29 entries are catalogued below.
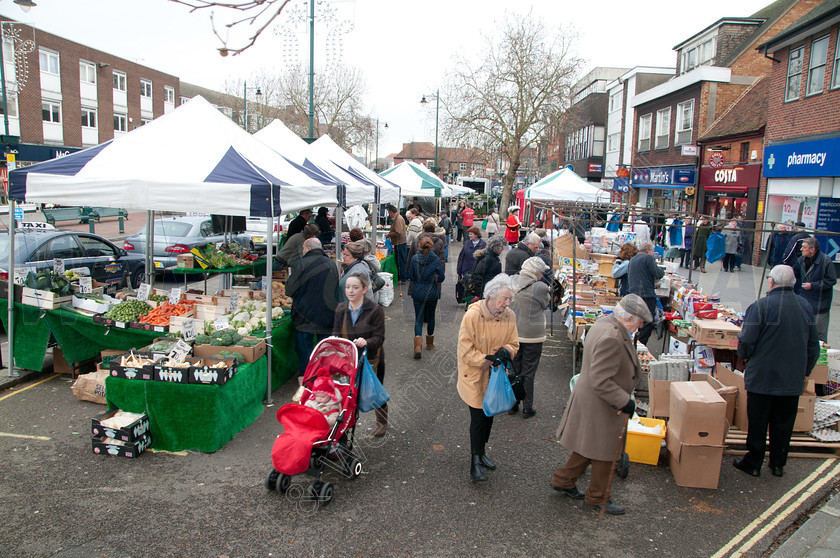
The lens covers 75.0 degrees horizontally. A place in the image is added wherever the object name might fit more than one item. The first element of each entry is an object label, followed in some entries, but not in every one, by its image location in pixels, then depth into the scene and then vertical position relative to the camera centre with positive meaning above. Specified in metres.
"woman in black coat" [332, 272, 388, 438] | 5.21 -1.03
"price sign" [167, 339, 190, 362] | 5.45 -1.48
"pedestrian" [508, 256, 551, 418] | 6.05 -1.10
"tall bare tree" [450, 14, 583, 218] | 37.66 +8.27
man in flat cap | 4.04 -1.25
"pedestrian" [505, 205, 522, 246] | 14.84 -0.27
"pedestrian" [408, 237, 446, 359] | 8.02 -1.01
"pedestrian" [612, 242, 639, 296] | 8.41 -0.68
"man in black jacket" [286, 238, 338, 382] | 6.49 -1.01
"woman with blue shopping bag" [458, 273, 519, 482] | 4.52 -1.03
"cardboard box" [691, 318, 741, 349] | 6.25 -1.25
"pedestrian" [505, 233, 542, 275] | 8.62 -0.58
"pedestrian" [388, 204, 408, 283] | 14.16 -0.70
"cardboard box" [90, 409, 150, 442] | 4.96 -2.09
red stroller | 4.19 -1.78
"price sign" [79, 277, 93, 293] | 7.10 -1.10
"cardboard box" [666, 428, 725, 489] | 4.77 -2.09
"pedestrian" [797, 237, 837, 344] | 7.73 -0.68
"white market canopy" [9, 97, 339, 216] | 5.88 +0.30
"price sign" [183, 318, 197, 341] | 5.97 -1.39
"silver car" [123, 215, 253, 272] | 12.98 -0.83
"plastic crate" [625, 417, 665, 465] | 5.16 -2.12
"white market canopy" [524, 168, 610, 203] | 17.02 +0.93
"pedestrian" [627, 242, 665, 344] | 7.45 -0.75
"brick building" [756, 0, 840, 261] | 14.60 +3.10
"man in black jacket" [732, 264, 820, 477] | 4.74 -1.12
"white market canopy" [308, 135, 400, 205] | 11.35 +0.97
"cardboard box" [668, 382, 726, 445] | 4.67 -1.66
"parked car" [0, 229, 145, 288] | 9.08 -0.99
